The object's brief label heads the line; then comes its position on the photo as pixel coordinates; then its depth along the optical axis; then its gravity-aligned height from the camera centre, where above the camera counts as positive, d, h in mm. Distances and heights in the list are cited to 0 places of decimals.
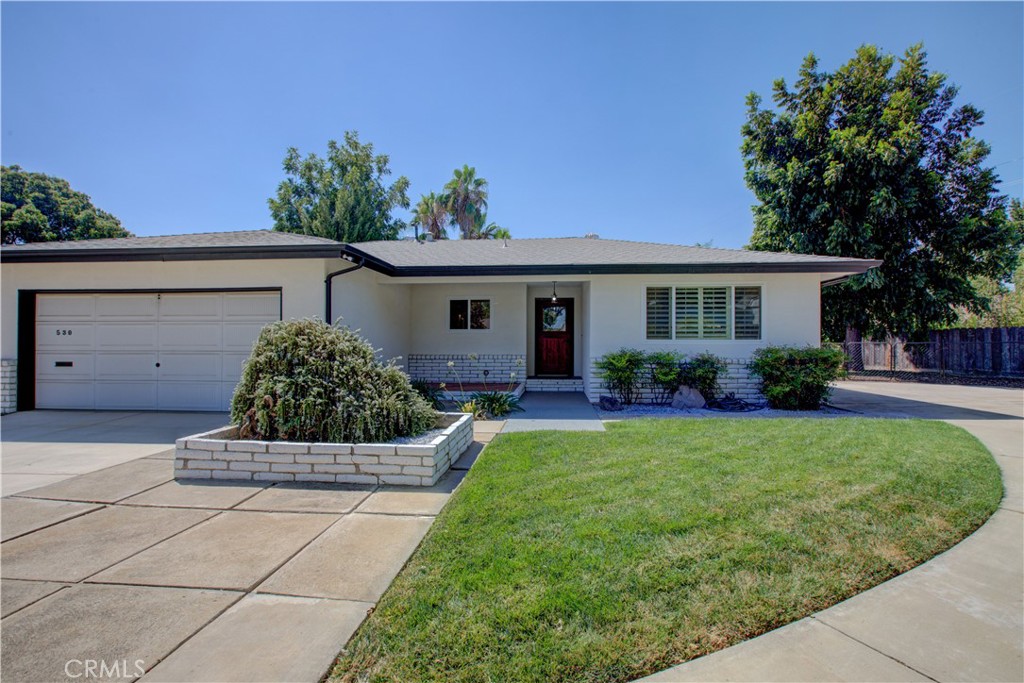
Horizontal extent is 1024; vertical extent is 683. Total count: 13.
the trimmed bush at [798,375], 8969 -575
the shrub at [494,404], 8445 -1109
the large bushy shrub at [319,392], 4977 -552
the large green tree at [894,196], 15375 +5230
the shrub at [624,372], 9477 -568
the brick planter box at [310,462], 4684 -1238
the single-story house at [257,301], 8367 +874
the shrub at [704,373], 9477 -580
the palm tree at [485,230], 30609 +7874
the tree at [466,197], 29984 +9707
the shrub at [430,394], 8523 -989
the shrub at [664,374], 9375 -610
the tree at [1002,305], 22250 +2055
